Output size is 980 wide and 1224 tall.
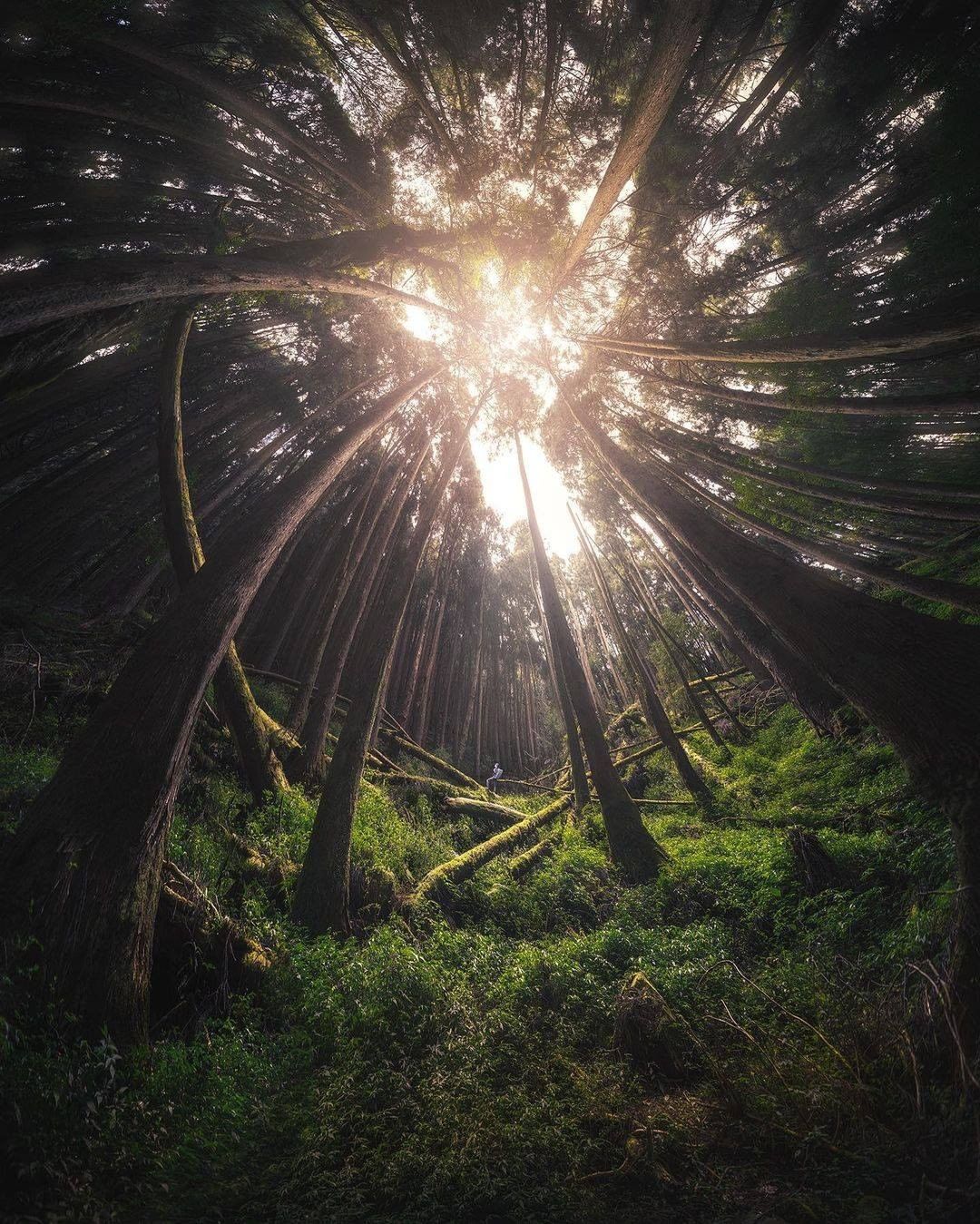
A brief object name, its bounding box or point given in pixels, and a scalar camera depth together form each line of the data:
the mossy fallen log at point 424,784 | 8.52
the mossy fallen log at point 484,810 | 8.59
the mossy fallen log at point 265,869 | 4.40
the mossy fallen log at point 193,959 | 2.85
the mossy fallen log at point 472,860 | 5.33
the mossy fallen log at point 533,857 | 6.57
